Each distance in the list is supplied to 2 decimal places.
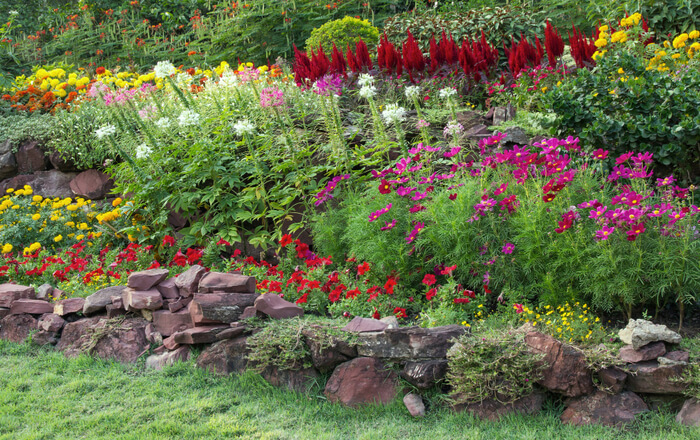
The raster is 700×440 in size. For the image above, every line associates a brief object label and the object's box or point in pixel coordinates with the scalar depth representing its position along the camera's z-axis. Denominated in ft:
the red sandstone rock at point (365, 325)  11.67
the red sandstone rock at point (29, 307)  15.79
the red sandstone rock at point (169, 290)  14.56
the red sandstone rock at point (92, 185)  25.30
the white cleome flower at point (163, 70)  20.63
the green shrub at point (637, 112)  14.71
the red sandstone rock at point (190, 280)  14.34
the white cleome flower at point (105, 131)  19.22
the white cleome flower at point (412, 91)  17.04
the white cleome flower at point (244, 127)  16.87
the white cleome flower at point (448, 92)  16.83
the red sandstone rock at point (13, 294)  16.20
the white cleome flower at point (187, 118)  18.88
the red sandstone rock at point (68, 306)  15.37
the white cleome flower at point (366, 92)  16.67
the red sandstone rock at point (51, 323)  15.19
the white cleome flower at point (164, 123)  19.42
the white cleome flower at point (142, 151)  18.63
